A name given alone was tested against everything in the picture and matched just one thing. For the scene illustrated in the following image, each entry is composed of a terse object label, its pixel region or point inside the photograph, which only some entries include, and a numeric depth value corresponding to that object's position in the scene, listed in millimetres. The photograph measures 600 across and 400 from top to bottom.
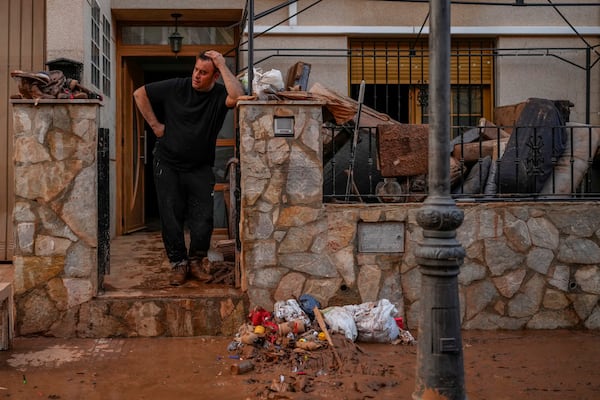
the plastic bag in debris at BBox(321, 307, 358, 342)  5801
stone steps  6047
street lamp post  4031
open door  10430
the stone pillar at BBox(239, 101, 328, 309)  6184
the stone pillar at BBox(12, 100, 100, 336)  6000
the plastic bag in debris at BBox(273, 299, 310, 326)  5895
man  6555
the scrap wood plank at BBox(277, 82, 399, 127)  6422
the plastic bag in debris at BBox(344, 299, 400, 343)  5898
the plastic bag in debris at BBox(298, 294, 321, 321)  6023
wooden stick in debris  5316
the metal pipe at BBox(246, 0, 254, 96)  6480
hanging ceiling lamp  10203
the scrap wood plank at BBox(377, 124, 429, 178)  6703
